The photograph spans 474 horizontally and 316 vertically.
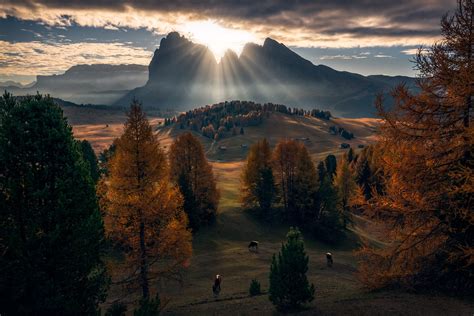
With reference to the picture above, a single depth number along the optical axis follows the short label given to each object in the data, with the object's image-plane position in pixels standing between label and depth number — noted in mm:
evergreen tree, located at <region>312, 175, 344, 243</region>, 58094
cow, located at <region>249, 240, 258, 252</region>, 45219
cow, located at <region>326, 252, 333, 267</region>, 39281
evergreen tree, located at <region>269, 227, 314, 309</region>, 21438
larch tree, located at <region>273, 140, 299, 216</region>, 64250
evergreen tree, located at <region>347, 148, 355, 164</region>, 113212
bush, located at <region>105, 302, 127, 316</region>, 19994
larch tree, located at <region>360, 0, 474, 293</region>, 17000
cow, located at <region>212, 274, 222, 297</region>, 29305
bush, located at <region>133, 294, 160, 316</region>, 17809
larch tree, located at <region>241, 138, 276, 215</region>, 62469
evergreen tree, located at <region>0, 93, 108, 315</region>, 14664
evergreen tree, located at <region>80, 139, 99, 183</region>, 66262
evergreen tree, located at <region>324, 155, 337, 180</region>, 98519
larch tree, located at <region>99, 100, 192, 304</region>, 23516
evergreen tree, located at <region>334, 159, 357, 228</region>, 69312
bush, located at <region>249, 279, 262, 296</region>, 28172
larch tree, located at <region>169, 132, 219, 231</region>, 55969
